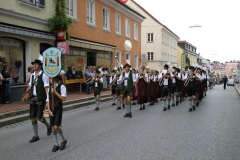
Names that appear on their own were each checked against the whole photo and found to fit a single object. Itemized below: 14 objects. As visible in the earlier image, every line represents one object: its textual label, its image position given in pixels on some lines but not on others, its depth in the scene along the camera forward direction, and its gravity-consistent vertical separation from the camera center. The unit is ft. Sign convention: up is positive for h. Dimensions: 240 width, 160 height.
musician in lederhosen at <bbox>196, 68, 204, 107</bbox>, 40.61 -1.79
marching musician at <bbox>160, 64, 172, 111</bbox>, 38.27 -1.28
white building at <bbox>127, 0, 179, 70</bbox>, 137.39 +19.38
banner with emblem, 17.88 +0.98
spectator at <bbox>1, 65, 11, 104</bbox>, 35.88 -0.80
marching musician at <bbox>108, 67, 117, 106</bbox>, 41.33 -1.35
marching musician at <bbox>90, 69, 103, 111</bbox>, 38.50 -1.54
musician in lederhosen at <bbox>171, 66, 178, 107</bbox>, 39.95 -0.76
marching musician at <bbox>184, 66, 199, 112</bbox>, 37.04 -1.26
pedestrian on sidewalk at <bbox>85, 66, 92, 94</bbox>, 55.31 +0.37
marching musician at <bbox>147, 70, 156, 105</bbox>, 41.93 -2.03
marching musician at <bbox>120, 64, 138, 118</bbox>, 31.96 -1.29
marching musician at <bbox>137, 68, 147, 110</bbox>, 38.19 -2.14
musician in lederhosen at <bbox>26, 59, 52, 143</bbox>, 20.51 -1.35
